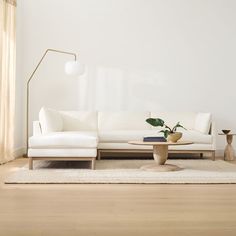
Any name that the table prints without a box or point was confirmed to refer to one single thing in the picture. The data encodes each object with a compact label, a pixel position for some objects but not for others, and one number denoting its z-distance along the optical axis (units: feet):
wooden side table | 21.08
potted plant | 16.20
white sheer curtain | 19.03
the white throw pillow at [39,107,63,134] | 18.60
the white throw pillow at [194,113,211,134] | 20.98
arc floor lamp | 20.93
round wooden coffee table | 16.16
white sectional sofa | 16.30
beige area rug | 13.69
